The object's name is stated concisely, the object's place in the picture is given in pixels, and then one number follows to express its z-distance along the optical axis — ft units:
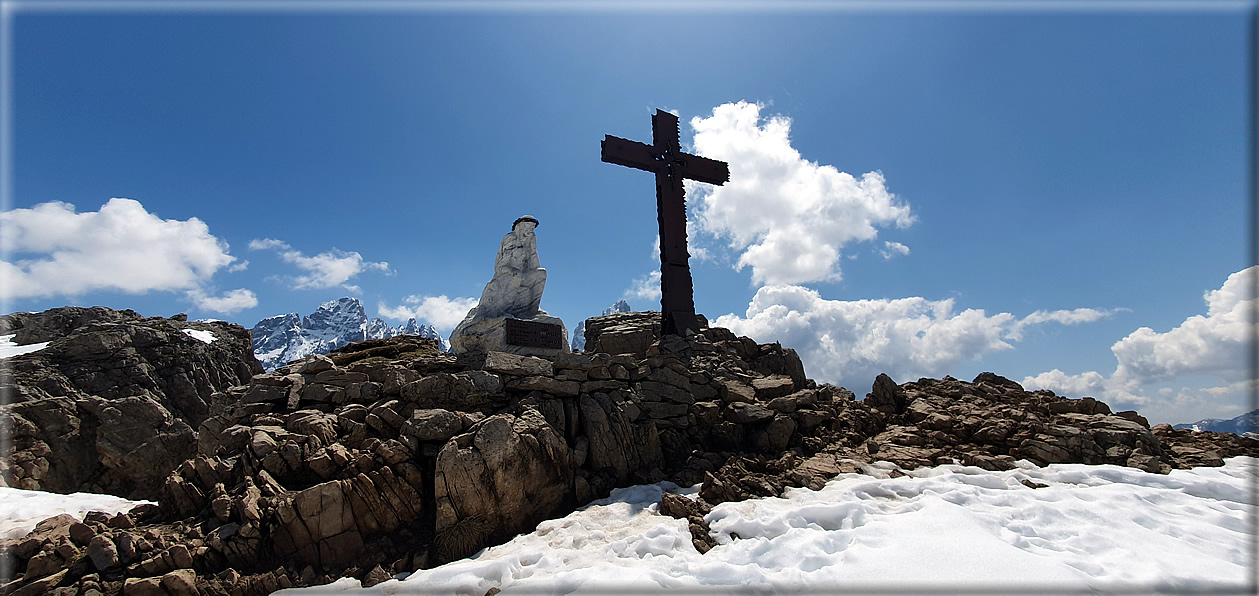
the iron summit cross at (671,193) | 47.42
